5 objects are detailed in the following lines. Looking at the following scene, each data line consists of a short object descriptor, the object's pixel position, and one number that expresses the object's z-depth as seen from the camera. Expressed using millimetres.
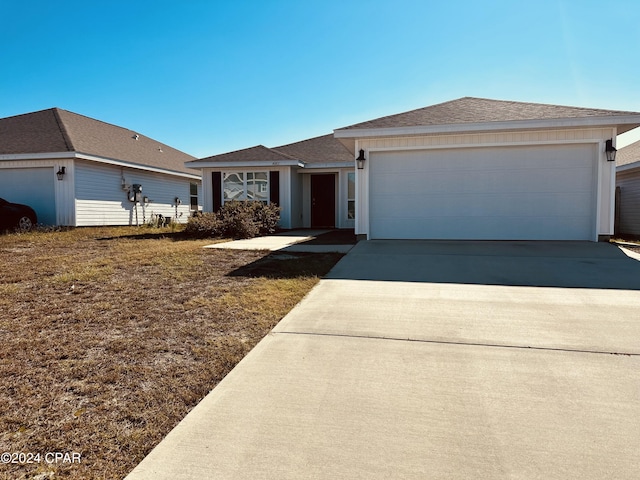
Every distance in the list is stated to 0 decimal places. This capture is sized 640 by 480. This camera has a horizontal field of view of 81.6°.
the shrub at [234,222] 11523
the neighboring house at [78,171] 13398
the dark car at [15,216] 12406
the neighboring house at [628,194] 12812
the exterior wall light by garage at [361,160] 9281
